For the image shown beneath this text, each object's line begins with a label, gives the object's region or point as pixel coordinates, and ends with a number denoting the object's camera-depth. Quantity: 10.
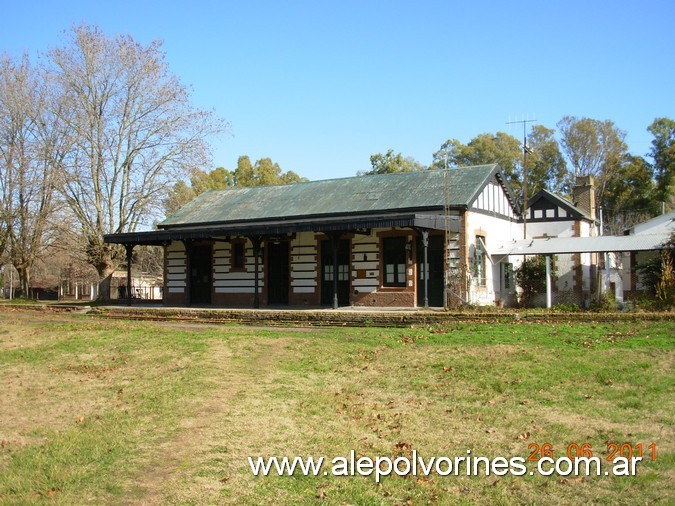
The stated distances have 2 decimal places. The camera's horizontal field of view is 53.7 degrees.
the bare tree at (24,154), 36.56
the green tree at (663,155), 54.50
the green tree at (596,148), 61.81
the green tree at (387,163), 54.59
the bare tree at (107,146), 34.19
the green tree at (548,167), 63.41
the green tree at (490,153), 61.47
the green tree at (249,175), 62.69
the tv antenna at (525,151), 31.97
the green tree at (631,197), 56.59
